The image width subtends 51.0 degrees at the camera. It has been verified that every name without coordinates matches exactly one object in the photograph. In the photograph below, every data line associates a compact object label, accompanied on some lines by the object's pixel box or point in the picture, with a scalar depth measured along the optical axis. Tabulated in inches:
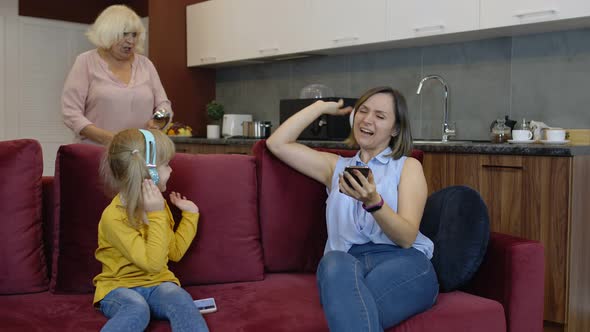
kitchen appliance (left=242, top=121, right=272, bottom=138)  193.9
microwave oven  165.2
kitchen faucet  154.8
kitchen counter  107.2
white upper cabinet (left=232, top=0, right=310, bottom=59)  181.2
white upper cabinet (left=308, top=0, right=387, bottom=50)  158.9
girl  70.2
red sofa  73.0
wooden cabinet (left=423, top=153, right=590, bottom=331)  107.7
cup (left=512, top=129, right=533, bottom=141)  131.4
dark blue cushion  77.6
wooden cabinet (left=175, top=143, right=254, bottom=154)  176.2
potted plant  211.9
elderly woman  120.7
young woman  69.6
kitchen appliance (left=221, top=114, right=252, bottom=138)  207.9
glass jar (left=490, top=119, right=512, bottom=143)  138.9
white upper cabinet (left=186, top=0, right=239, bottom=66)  205.2
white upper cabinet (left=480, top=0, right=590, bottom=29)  122.3
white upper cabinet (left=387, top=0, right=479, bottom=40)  139.7
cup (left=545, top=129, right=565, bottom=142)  124.0
